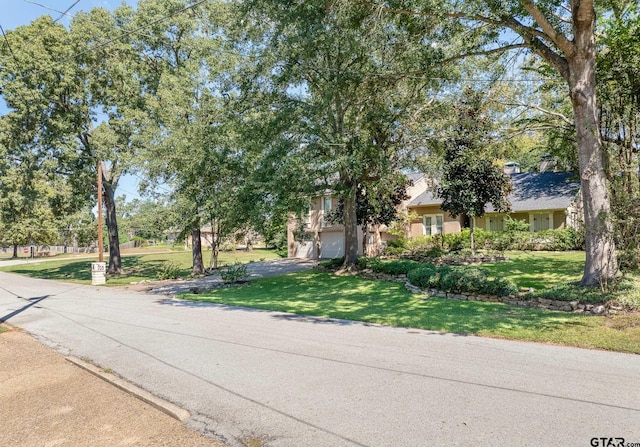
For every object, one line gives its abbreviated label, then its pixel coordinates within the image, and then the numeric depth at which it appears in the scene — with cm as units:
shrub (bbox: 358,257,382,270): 1867
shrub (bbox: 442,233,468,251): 2301
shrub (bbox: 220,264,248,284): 1883
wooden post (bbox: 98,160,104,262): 2197
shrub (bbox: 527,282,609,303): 932
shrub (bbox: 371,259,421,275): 1688
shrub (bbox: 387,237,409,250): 2584
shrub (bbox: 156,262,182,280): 2312
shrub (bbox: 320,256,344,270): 2157
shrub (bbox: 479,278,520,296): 1084
